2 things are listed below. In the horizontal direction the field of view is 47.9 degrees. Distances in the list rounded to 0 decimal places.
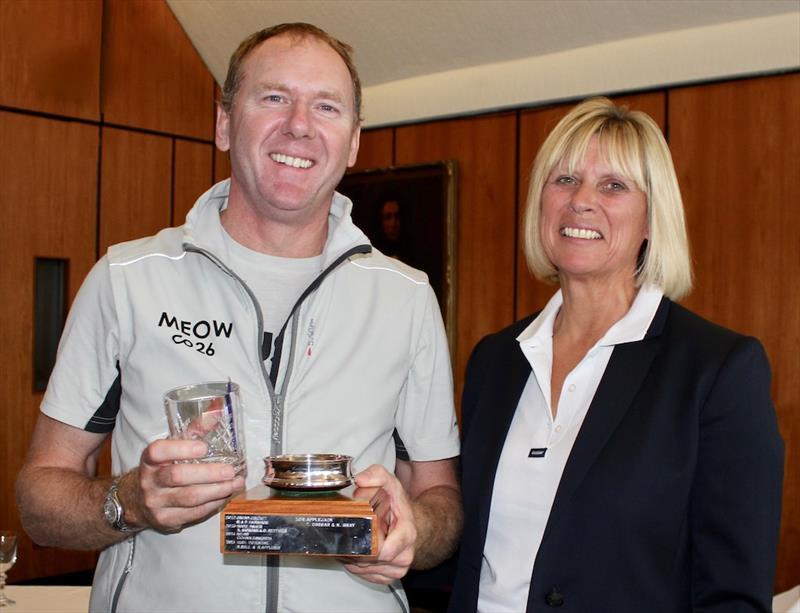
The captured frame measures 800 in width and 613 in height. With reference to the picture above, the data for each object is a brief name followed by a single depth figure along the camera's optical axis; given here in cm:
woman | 186
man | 177
